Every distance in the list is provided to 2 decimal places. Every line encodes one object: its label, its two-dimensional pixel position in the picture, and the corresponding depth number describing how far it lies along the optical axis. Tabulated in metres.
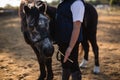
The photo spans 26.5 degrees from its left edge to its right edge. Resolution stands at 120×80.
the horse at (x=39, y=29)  3.25
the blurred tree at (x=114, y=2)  33.75
